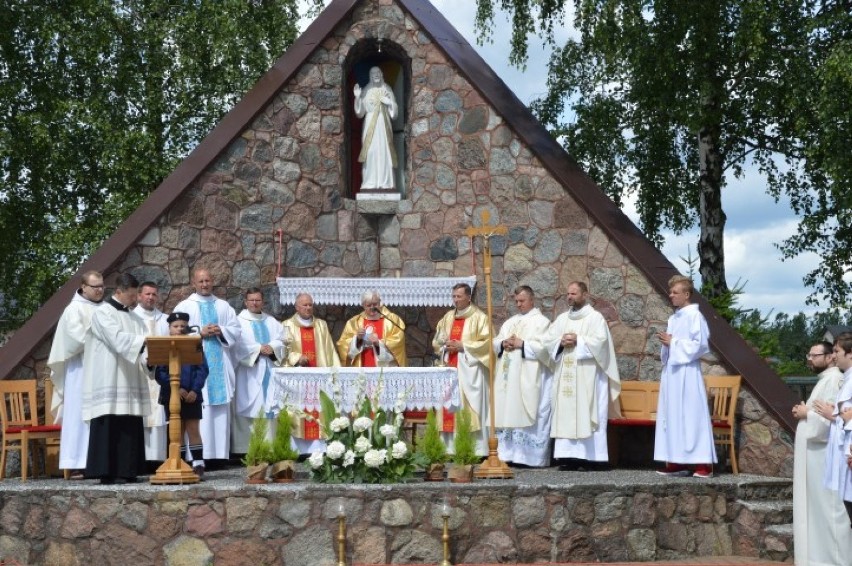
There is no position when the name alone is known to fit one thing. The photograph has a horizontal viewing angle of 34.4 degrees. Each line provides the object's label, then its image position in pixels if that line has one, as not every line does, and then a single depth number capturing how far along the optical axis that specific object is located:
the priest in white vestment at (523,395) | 13.54
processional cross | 11.65
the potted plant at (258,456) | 11.20
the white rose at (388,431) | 11.27
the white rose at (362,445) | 11.12
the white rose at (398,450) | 11.07
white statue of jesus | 15.51
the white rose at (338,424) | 11.35
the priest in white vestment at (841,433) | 9.73
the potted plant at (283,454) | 11.38
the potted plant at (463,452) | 11.30
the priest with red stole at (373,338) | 14.15
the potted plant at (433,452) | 11.43
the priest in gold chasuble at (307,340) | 14.18
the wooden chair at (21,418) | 12.24
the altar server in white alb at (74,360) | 12.01
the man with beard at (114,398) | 11.47
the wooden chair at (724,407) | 12.81
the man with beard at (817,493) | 10.19
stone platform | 10.62
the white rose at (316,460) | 11.12
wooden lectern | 11.11
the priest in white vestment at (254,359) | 13.86
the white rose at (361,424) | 11.30
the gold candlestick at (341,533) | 10.13
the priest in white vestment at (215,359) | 13.38
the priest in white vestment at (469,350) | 13.97
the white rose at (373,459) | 10.97
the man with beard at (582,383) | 12.98
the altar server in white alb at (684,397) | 12.16
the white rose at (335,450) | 11.05
